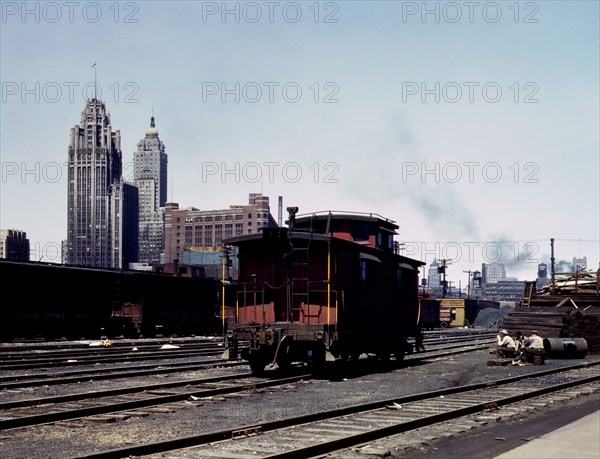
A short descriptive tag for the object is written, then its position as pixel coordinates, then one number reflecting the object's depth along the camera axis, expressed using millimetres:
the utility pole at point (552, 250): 93650
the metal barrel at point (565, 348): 30609
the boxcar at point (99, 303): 39156
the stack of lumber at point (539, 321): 33250
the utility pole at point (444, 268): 106575
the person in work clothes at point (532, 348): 27234
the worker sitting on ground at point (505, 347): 28438
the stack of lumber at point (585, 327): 33281
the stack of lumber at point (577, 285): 37444
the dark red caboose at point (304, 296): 20359
